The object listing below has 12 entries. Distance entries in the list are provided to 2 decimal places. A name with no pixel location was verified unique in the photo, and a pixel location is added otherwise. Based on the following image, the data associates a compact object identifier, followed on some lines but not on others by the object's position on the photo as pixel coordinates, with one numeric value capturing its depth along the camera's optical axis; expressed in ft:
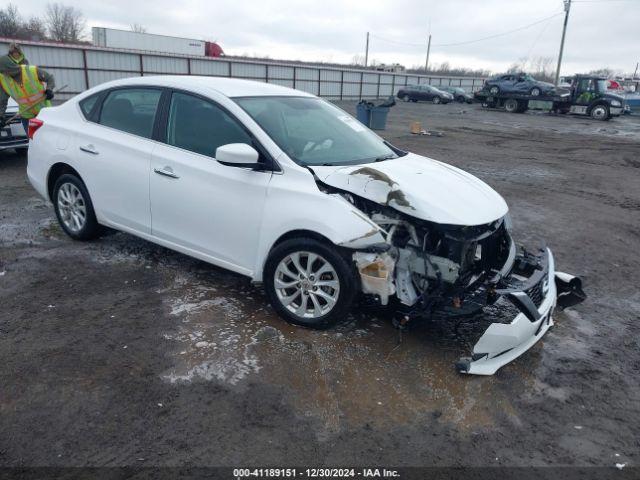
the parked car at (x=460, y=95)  132.48
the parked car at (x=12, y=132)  27.58
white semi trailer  120.67
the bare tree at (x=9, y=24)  188.24
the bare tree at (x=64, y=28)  247.29
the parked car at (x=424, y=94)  127.13
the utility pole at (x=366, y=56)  283.01
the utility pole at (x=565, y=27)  126.82
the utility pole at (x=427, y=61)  260.83
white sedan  11.26
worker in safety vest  25.85
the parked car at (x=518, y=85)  101.55
